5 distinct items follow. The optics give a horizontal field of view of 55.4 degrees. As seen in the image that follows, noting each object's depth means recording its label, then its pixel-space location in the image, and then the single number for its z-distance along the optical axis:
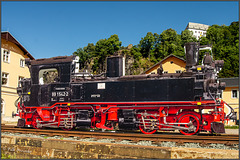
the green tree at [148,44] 71.38
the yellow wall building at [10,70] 29.09
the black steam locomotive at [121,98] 10.11
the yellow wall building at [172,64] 36.88
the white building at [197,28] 135.75
